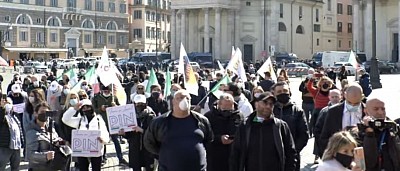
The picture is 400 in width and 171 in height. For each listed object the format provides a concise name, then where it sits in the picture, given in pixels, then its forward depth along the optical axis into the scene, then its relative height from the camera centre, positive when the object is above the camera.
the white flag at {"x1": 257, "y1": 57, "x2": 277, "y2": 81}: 17.91 +0.34
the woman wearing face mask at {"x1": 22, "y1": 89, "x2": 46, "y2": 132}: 10.93 -0.36
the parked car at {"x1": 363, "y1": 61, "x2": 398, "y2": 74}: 57.87 +1.21
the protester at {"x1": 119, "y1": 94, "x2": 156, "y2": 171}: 11.09 -1.11
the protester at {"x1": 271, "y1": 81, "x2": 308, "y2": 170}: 8.73 -0.46
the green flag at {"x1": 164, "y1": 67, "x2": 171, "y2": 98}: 15.21 -0.11
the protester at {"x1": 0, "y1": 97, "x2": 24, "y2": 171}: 10.23 -0.88
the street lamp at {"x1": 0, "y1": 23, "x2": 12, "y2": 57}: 86.06 +6.69
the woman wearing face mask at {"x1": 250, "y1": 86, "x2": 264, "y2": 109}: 11.85 -0.18
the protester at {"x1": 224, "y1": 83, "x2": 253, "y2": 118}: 10.49 -0.30
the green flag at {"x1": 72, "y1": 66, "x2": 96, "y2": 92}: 18.82 +0.24
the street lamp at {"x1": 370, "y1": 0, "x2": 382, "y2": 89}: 34.88 +0.46
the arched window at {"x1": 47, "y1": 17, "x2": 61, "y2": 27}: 96.42 +8.91
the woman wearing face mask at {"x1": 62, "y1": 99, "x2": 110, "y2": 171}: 10.13 -0.64
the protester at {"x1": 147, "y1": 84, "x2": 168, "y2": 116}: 13.45 -0.46
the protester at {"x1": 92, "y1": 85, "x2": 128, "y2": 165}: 13.38 -0.47
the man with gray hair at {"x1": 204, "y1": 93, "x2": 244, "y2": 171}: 8.97 -0.67
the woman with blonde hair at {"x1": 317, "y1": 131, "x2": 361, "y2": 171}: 5.28 -0.60
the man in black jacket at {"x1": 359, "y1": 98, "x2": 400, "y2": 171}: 6.24 -0.58
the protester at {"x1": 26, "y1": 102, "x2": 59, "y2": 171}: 8.97 -0.83
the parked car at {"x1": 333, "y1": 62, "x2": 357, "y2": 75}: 53.04 +0.99
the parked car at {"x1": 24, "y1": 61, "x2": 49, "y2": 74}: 64.61 +1.46
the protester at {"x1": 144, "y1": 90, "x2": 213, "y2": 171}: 7.75 -0.67
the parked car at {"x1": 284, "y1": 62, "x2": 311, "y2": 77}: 54.78 +1.03
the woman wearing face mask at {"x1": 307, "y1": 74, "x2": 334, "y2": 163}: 13.60 -0.28
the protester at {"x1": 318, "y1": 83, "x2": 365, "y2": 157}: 8.45 -0.44
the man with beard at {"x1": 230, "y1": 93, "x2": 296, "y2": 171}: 7.54 -0.69
